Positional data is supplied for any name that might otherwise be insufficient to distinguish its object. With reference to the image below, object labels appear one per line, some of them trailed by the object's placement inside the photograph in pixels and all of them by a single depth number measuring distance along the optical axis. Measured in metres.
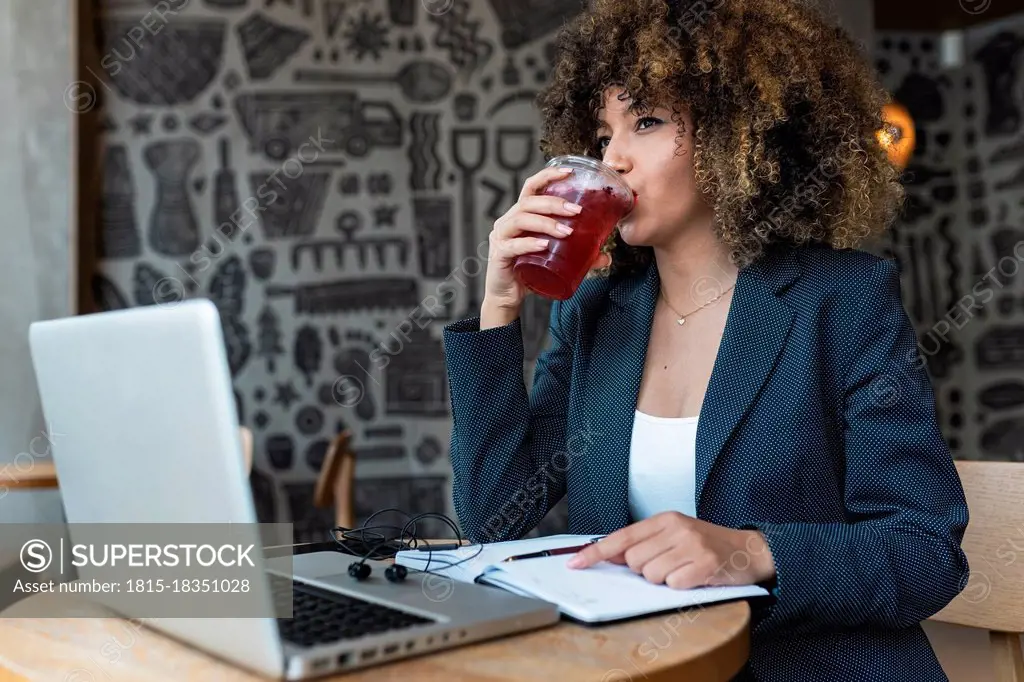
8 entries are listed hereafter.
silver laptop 0.68
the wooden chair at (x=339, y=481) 3.44
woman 1.14
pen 1.08
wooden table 0.75
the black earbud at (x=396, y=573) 0.98
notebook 0.89
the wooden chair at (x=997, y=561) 1.28
